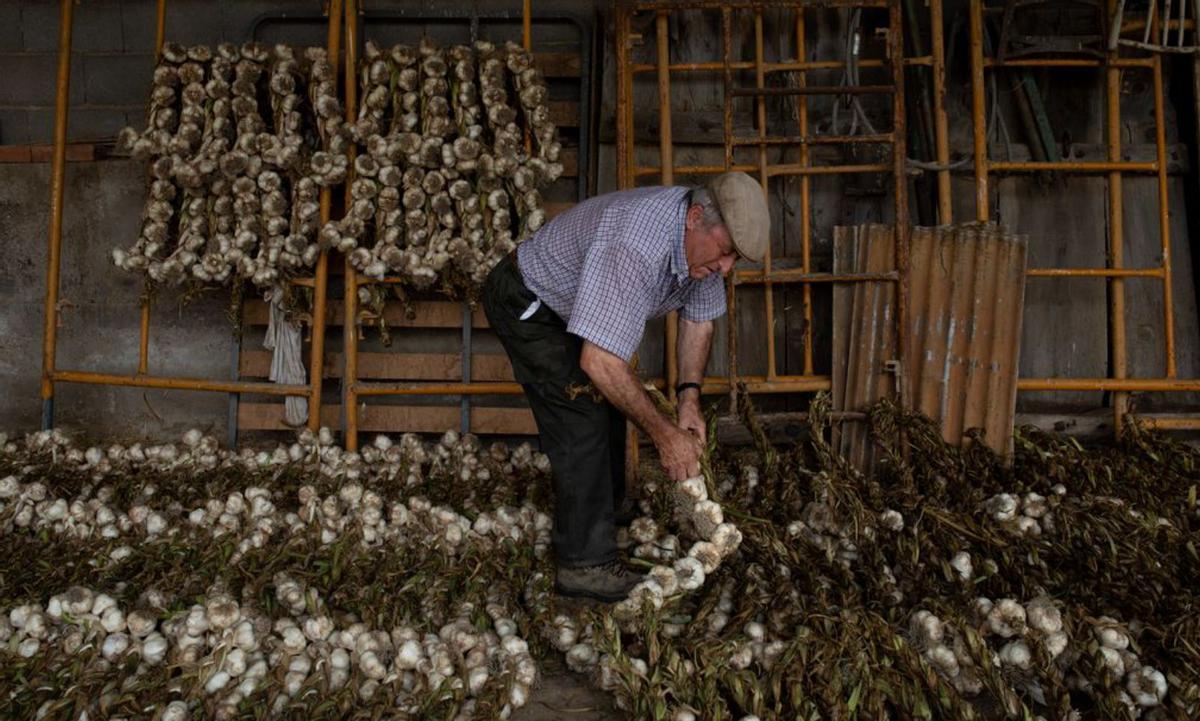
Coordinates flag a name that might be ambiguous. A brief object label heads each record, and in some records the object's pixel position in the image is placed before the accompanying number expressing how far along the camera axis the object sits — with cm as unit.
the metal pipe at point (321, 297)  415
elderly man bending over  262
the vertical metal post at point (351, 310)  415
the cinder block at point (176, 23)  450
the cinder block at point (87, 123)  453
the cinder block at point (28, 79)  457
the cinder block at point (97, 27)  451
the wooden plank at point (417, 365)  447
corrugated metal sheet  389
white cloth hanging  431
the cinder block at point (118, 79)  452
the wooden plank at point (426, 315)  445
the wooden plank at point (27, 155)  453
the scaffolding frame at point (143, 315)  419
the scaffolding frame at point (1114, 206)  405
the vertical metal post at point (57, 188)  421
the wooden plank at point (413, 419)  445
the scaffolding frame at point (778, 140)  396
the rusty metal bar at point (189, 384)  423
